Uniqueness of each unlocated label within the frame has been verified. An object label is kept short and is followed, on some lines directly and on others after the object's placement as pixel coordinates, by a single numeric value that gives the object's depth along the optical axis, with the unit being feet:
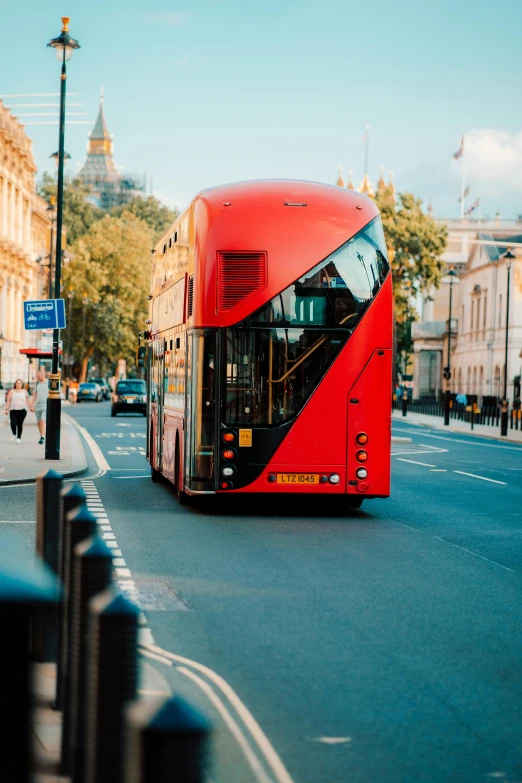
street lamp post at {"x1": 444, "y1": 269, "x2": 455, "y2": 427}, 198.85
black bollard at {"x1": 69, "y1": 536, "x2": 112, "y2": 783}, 15.17
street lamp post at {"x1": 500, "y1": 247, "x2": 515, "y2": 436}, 160.45
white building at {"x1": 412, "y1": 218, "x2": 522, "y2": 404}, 285.84
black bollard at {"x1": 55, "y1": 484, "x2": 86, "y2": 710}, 19.64
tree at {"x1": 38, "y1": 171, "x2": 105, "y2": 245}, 421.18
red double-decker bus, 50.75
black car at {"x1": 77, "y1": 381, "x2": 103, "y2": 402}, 305.12
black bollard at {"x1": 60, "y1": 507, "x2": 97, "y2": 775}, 18.51
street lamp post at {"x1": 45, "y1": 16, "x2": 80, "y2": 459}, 80.79
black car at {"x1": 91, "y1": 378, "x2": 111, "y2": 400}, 342.93
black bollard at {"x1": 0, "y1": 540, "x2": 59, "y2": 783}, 12.76
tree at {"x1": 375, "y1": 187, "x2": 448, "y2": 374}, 287.48
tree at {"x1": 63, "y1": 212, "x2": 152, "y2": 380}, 335.26
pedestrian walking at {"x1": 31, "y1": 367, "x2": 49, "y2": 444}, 105.15
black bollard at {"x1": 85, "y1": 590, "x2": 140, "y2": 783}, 12.19
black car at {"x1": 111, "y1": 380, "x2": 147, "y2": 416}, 195.21
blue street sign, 82.89
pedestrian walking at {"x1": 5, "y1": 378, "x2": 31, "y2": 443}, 102.37
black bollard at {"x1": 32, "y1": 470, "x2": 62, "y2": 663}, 23.95
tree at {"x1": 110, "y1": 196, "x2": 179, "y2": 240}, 472.44
